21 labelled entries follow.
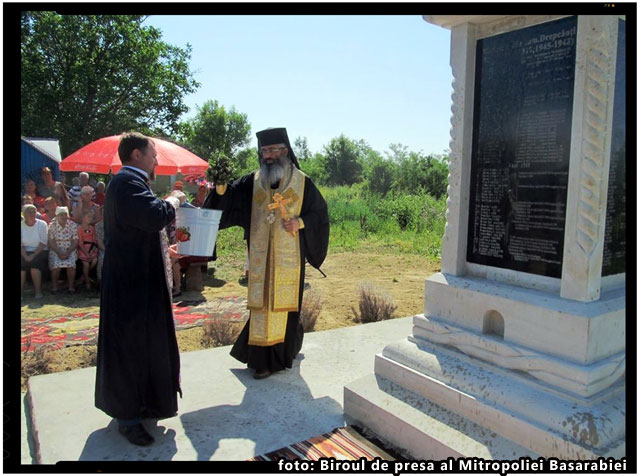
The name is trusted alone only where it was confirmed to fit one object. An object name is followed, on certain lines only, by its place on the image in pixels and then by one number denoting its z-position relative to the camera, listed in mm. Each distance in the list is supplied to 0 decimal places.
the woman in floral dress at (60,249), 8484
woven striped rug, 3141
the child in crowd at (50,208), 9078
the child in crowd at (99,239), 8617
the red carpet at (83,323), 5910
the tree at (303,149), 54681
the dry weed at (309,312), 6215
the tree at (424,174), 28109
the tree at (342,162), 46469
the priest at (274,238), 4277
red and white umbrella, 8852
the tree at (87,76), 18984
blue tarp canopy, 12391
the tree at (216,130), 39291
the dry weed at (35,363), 4848
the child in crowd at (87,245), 8719
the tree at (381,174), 36219
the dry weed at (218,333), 5605
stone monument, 2875
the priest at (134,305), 3170
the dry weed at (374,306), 6809
